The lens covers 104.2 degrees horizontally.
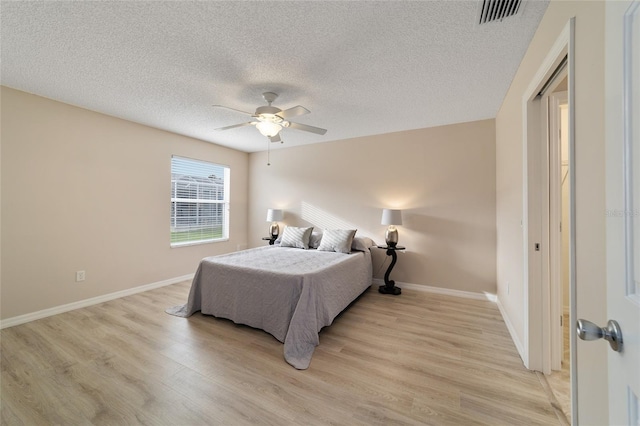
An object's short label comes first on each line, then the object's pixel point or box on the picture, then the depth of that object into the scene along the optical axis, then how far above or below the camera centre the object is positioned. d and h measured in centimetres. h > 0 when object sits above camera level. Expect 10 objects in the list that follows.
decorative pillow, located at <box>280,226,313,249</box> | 408 -37
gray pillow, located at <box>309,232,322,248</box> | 414 -41
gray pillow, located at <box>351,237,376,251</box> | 382 -44
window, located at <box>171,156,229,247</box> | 430 +24
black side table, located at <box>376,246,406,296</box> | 366 -98
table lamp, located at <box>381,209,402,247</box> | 365 -7
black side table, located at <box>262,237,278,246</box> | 468 -47
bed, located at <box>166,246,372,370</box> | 223 -81
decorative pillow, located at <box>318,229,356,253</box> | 372 -38
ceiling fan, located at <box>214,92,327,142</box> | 245 +99
